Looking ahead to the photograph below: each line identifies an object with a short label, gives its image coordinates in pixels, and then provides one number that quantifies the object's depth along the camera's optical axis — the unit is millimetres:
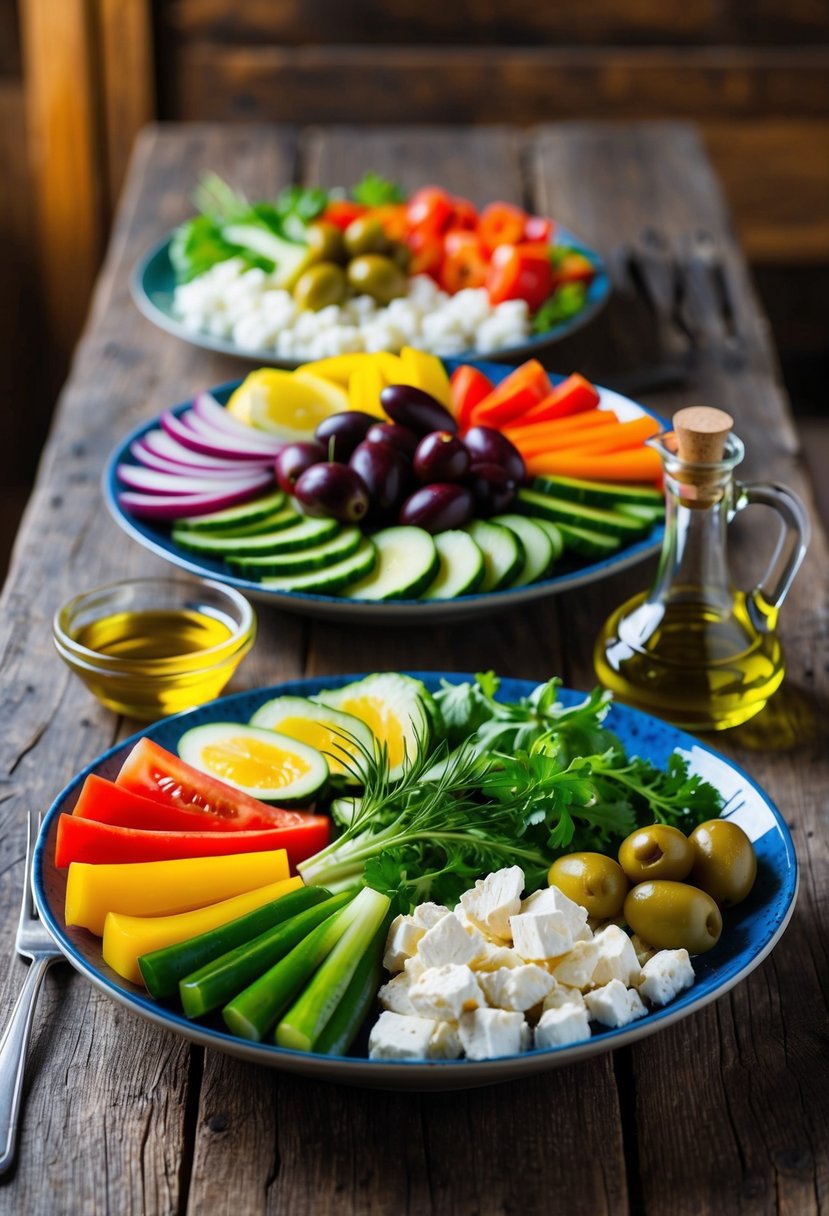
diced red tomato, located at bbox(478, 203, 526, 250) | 2289
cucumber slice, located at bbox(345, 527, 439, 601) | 1402
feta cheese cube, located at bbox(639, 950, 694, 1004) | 914
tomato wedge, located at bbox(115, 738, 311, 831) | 1077
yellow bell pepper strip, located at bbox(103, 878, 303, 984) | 930
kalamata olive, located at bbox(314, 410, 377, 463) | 1572
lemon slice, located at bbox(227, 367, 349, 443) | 1693
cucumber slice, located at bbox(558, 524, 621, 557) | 1496
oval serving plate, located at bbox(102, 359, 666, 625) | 1393
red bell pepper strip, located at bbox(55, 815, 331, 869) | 1005
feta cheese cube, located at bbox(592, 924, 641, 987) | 909
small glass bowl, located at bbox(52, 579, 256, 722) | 1289
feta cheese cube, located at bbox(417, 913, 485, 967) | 895
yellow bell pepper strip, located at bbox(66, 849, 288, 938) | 963
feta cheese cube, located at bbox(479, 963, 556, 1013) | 874
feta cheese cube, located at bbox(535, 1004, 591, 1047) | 863
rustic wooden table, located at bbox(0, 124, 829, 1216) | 884
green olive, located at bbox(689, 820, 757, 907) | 1015
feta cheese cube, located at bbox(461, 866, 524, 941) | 936
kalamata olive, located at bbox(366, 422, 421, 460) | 1545
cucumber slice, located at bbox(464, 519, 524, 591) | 1435
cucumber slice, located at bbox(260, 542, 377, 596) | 1421
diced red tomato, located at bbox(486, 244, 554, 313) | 2119
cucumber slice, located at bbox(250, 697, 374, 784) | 1150
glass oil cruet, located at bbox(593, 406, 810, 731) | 1301
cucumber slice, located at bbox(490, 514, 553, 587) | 1456
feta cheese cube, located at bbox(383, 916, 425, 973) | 925
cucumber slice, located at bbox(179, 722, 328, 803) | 1113
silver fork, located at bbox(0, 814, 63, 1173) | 911
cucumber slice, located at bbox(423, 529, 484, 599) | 1411
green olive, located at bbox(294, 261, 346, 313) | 2105
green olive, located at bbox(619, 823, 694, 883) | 1003
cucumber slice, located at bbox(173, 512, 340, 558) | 1474
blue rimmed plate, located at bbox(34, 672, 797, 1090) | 851
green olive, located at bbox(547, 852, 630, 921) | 985
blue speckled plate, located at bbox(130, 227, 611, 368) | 2002
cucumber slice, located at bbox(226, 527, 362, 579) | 1448
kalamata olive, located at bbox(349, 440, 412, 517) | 1509
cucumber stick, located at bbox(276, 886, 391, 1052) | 867
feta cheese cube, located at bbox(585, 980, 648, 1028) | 885
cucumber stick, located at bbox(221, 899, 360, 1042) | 875
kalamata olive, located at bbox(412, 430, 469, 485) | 1508
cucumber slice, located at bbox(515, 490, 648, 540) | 1512
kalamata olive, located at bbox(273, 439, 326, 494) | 1556
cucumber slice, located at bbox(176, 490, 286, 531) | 1531
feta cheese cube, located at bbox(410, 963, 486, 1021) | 864
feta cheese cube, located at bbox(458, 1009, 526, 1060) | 854
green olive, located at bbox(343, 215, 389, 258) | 2178
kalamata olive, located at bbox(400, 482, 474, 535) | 1485
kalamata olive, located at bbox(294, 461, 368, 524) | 1486
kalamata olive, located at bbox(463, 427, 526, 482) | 1551
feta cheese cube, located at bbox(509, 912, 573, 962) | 896
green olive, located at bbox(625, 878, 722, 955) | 964
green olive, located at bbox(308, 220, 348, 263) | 2180
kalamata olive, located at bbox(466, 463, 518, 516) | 1527
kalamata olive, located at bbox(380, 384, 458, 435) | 1584
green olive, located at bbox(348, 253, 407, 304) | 2146
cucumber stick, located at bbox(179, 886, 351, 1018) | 895
